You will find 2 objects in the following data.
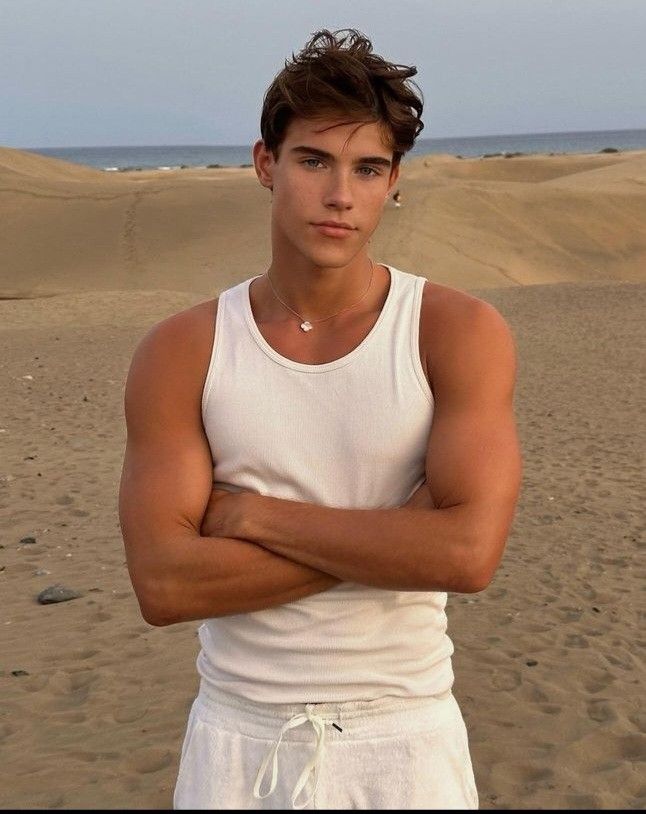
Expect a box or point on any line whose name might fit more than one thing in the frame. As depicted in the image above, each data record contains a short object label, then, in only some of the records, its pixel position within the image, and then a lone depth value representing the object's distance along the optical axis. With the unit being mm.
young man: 2086
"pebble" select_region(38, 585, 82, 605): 6375
